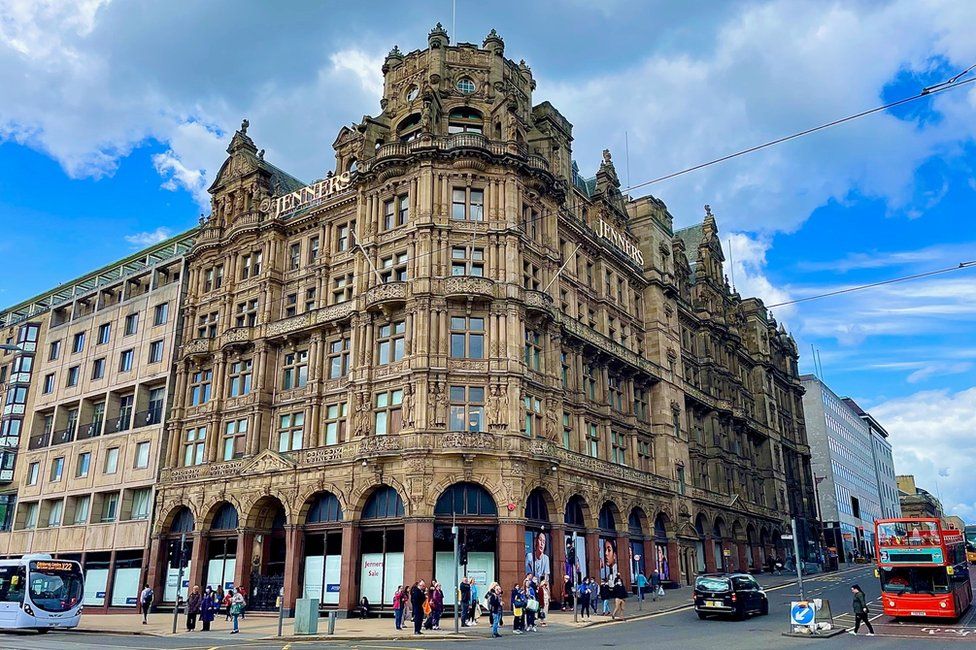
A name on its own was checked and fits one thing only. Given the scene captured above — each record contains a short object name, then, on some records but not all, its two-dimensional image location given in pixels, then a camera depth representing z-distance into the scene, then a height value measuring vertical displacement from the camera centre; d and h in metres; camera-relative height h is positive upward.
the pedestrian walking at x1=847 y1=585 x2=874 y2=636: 28.09 -1.57
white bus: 33.66 -1.37
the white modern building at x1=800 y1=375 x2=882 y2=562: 114.31 +14.27
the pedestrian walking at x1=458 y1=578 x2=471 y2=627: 32.94 -1.40
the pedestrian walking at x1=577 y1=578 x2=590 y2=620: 35.53 -1.51
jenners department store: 40.19 +11.46
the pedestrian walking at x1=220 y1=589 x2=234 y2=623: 38.94 -1.92
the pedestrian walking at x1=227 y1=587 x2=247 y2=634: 33.53 -1.83
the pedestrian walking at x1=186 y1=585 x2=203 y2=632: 34.44 -2.08
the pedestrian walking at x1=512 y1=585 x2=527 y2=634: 31.25 -1.92
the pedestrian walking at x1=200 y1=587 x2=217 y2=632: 33.91 -1.95
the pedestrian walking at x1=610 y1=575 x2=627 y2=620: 36.53 -1.66
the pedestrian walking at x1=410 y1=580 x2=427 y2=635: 31.23 -1.64
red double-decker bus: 30.89 -0.20
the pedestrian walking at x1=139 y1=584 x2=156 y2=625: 41.11 -1.92
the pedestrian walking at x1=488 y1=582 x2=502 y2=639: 29.72 -1.67
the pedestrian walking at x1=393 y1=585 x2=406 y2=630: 32.92 -1.92
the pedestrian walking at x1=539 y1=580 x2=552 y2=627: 35.92 -1.67
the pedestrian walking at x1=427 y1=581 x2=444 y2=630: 31.95 -1.65
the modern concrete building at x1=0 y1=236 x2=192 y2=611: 52.75 +10.16
